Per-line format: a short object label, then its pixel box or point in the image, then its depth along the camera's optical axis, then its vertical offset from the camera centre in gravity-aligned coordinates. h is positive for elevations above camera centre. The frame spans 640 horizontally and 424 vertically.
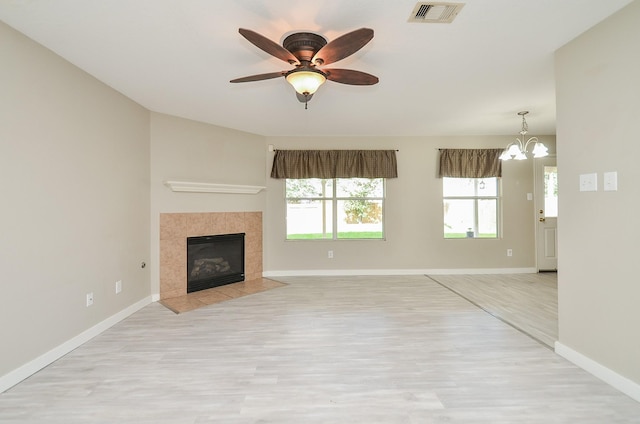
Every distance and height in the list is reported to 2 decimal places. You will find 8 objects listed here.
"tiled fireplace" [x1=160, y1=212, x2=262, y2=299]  3.76 -0.26
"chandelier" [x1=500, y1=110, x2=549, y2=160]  3.69 +0.83
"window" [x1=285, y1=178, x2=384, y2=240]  5.06 +0.11
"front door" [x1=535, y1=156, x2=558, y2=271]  4.98 -0.15
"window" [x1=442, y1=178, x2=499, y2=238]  5.09 +0.13
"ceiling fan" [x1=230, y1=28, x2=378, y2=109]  1.72 +1.05
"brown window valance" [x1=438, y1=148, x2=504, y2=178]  4.95 +0.89
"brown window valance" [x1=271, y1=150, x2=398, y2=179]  4.89 +0.88
